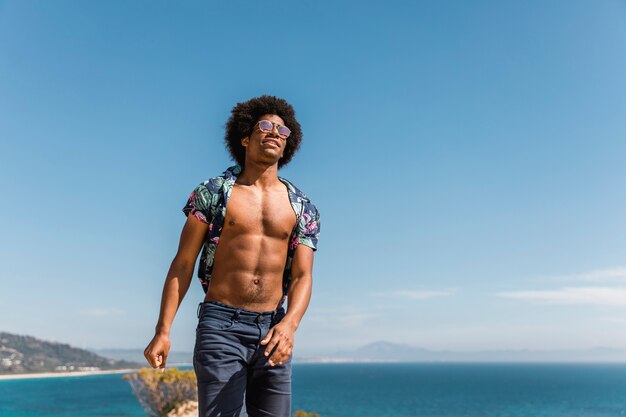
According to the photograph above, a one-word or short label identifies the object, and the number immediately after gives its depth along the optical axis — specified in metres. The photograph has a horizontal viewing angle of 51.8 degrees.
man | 3.51
